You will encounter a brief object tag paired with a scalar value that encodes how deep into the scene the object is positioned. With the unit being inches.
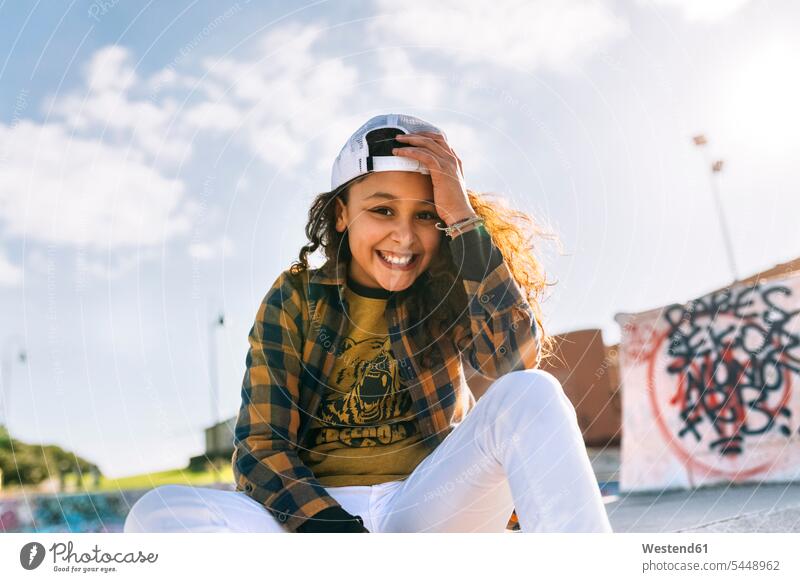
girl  42.1
